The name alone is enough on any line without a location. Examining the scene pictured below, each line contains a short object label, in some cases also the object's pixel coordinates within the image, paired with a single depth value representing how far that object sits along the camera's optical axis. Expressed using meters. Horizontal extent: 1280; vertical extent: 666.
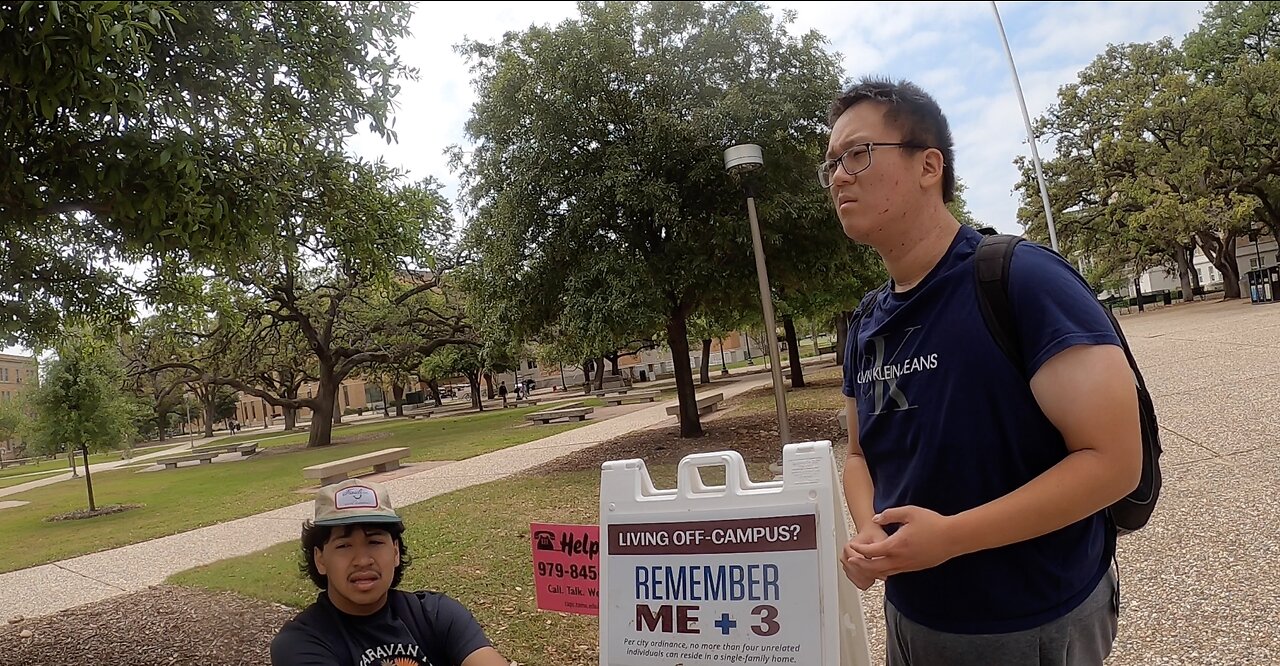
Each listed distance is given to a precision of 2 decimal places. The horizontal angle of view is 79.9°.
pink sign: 2.80
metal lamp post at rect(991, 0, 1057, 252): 17.33
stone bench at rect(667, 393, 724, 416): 13.82
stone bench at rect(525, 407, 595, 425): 12.96
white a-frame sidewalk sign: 1.76
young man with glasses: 1.16
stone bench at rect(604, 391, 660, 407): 20.23
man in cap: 2.02
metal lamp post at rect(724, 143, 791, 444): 7.64
